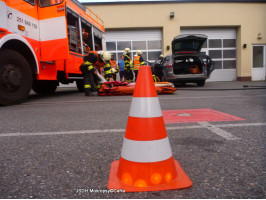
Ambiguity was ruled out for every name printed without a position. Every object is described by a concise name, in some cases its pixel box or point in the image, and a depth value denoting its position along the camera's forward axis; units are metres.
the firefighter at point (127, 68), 9.69
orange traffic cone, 1.25
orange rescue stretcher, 6.53
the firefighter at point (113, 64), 11.16
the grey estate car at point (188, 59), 9.31
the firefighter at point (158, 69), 10.17
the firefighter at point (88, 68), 6.54
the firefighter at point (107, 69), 7.07
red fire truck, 4.37
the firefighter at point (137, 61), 9.28
